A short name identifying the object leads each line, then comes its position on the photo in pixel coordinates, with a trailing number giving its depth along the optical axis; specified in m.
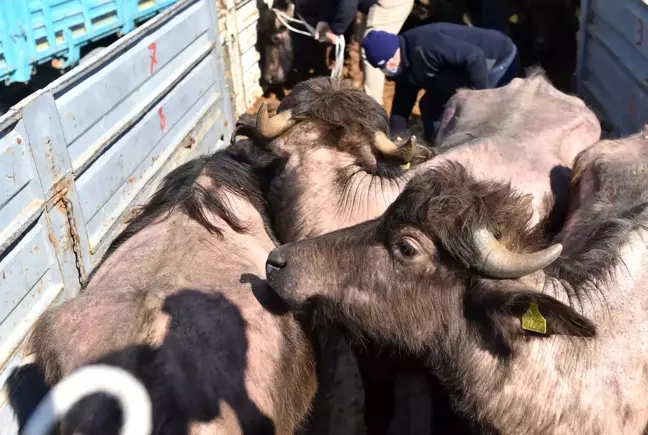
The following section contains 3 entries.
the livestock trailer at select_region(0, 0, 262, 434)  3.73
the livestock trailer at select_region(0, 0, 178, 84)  5.98
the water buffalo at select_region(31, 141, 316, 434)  2.92
